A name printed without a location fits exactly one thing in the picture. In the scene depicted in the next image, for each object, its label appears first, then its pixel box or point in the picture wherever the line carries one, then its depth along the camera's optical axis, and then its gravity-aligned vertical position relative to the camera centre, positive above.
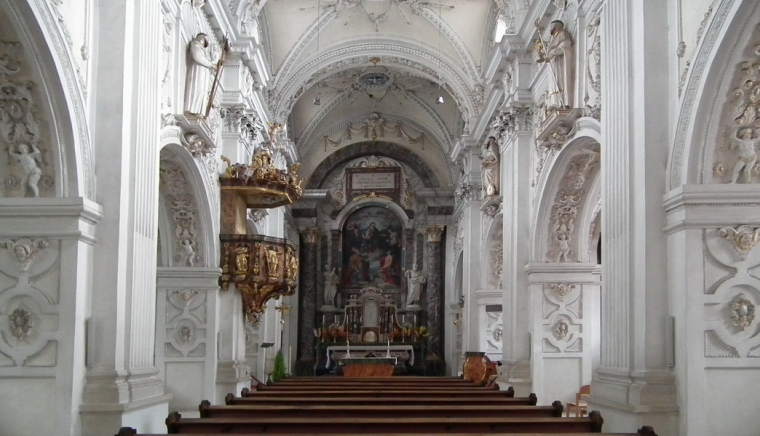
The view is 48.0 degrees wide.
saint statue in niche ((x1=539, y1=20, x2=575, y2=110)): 11.02 +3.02
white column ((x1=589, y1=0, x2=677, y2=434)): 7.61 +0.62
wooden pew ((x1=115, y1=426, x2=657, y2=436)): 6.63 -1.10
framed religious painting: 26.80 +1.48
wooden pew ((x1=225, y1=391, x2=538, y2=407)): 9.54 -1.18
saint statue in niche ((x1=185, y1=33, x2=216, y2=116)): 10.85 +2.84
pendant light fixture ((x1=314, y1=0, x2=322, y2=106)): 18.74 +6.16
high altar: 25.30 +0.79
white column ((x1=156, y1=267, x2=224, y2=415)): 12.21 -0.60
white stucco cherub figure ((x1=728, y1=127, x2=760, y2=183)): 7.17 +1.26
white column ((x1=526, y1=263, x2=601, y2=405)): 12.74 -0.46
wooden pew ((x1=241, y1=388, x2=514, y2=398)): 10.62 -1.21
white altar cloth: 24.33 -1.53
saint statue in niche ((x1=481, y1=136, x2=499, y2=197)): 16.09 +2.41
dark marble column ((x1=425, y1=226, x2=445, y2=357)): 25.44 +0.24
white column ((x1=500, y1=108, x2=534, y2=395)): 13.34 +0.64
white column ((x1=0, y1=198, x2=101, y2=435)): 7.06 -0.18
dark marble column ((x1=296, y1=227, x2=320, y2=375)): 25.42 -0.17
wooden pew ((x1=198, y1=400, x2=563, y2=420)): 8.38 -1.14
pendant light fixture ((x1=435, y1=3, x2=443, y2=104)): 18.64 +5.88
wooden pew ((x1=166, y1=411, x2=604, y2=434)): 7.30 -1.12
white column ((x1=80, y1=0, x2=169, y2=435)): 7.50 +0.59
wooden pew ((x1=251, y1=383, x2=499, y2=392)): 11.73 -1.30
